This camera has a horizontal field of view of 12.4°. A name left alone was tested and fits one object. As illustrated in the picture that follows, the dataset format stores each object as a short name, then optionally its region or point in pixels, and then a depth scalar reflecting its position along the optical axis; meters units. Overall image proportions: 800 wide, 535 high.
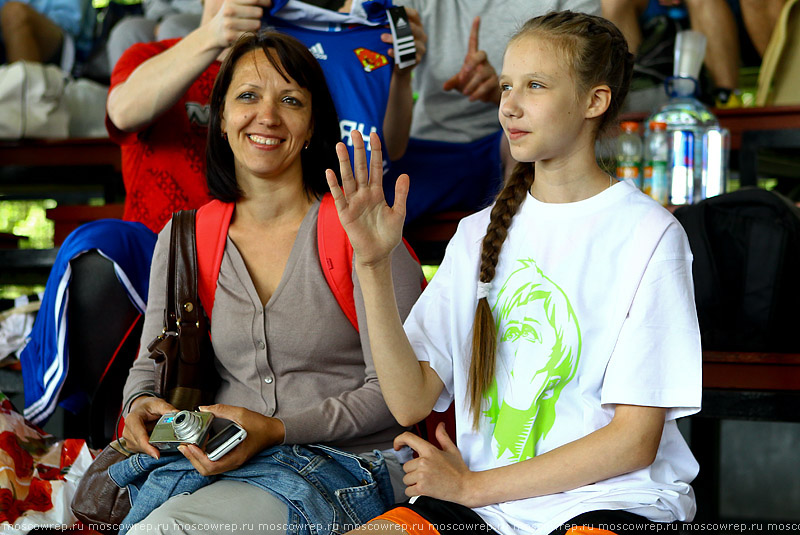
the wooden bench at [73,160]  7.15
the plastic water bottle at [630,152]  6.25
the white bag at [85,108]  7.86
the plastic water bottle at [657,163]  6.20
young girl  5.09
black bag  5.68
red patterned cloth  5.52
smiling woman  5.20
